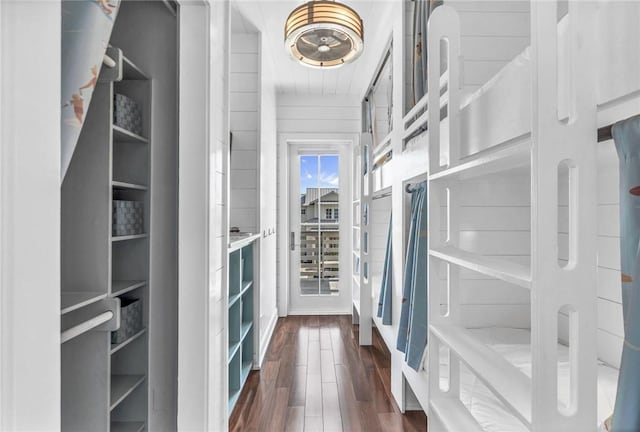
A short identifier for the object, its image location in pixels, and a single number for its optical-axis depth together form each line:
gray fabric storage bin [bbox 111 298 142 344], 1.57
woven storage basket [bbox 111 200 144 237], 1.55
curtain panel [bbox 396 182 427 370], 1.83
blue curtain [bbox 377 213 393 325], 2.62
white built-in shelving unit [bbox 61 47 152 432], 1.38
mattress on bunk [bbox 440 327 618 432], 1.28
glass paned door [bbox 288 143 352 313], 4.70
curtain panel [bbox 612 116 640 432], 0.64
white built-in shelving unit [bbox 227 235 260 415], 2.44
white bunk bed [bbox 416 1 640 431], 0.76
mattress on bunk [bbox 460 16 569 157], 0.87
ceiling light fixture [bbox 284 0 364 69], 2.04
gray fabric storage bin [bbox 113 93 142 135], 1.60
